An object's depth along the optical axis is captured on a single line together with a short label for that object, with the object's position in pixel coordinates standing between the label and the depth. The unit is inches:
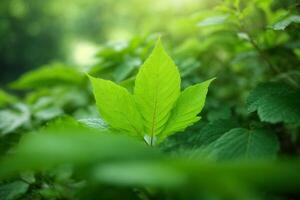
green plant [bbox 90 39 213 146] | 23.8
